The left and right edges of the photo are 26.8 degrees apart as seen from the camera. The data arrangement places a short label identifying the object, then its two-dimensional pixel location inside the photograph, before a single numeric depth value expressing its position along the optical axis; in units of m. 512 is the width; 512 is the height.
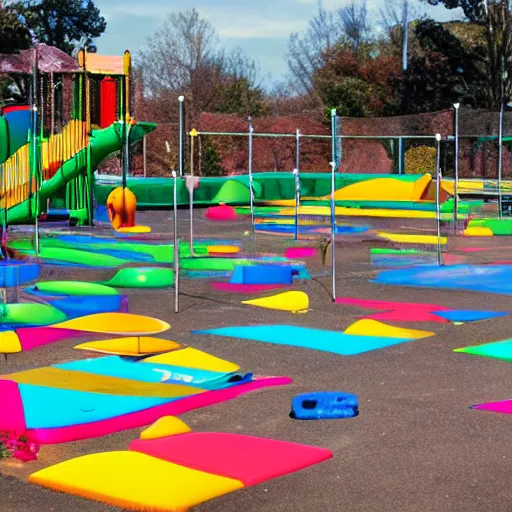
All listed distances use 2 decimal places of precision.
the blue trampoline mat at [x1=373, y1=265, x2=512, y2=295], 11.30
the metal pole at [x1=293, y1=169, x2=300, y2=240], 17.31
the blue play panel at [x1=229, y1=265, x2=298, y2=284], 11.37
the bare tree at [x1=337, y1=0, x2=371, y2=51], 50.00
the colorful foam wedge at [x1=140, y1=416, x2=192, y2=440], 5.42
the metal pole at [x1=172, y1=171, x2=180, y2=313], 9.45
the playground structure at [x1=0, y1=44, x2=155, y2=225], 18.36
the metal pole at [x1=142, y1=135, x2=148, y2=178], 28.90
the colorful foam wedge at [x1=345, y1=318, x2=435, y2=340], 8.38
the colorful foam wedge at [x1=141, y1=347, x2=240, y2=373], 7.08
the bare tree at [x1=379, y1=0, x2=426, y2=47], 45.16
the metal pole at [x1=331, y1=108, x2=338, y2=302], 10.31
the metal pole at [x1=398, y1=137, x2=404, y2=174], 28.30
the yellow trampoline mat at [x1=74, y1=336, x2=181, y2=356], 7.56
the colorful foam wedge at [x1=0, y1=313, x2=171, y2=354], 7.86
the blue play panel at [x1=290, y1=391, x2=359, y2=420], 5.84
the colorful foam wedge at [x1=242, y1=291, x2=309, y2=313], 9.81
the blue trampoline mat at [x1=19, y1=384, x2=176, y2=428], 5.68
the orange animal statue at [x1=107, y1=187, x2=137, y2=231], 18.40
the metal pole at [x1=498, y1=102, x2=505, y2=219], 22.38
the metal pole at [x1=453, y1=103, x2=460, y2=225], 19.10
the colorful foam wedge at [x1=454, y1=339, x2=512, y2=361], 7.64
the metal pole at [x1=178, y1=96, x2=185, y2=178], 22.67
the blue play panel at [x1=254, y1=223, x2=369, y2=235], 18.80
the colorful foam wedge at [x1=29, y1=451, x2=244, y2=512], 4.42
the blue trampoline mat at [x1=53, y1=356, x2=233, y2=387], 6.69
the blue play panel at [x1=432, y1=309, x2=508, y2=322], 9.17
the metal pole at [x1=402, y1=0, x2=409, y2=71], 39.81
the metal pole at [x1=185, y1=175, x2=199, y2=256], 10.82
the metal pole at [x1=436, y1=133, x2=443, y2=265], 13.16
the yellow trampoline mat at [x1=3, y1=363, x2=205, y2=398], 6.34
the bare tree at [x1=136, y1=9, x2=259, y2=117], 41.84
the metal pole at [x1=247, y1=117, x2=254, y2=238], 22.97
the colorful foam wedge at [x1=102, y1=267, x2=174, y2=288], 11.30
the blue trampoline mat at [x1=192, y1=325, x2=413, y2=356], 7.91
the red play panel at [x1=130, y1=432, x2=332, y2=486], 4.84
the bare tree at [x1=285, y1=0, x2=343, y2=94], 47.68
